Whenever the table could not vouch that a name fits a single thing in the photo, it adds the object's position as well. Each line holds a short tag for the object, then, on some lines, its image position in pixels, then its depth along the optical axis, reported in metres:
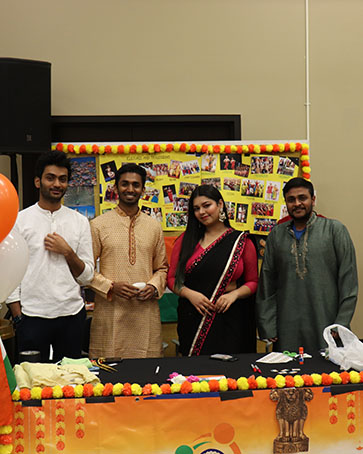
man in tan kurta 2.91
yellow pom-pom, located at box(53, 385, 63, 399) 1.91
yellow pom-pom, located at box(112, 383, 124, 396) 1.92
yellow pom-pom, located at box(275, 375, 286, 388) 1.99
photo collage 3.77
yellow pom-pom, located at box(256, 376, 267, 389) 1.98
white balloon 1.91
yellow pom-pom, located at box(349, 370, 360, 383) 2.05
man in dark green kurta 2.87
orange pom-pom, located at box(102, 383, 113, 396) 1.93
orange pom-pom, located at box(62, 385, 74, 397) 1.92
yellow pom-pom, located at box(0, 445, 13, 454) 1.84
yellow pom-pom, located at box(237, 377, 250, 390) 1.98
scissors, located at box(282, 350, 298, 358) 2.34
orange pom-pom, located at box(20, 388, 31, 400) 1.91
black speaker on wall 3.47
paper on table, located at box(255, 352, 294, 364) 2.26
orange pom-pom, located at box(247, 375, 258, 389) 1.98
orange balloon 1.83
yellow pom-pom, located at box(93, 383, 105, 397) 1.93
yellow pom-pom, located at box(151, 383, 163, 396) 1.93
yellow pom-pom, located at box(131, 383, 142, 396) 1.92
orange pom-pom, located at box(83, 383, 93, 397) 1.93
